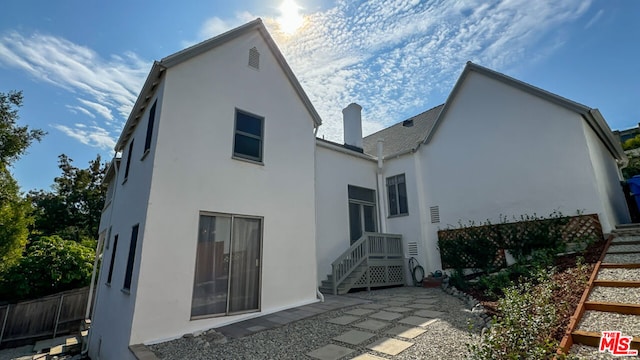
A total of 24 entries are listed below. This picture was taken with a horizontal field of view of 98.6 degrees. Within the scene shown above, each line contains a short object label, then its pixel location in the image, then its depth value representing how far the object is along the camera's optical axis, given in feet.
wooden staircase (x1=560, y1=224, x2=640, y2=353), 9.52
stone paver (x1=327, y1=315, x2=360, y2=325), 17.35
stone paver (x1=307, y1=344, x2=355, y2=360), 12.43
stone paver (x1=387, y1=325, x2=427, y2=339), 14.18
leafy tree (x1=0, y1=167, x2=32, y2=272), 41.47
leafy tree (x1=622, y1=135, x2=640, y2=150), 58.44
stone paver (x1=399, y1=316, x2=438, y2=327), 15.94
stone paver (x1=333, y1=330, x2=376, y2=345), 14.02
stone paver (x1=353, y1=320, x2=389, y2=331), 15.84
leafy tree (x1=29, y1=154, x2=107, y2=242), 69.00
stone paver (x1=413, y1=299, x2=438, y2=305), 21.94
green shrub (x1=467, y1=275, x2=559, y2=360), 8.74
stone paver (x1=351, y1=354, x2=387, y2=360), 11.87
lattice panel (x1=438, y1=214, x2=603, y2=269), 24.73
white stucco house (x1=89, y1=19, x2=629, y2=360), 18.28
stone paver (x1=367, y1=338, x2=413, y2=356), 12.38
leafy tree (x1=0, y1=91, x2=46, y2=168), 50.36
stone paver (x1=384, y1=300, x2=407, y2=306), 21.69
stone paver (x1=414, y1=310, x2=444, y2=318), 17.65
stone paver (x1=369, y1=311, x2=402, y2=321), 17.58
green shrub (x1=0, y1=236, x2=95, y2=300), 39.60
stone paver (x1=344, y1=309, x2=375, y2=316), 19.10
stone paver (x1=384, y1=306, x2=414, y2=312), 19.50
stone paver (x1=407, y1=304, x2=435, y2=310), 20.03
